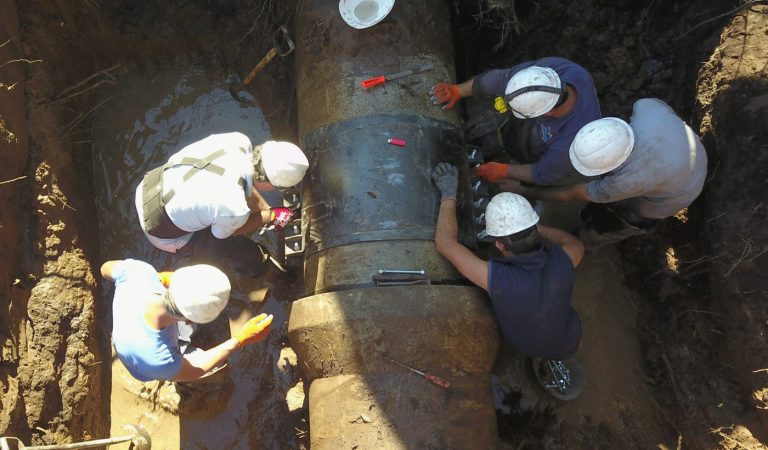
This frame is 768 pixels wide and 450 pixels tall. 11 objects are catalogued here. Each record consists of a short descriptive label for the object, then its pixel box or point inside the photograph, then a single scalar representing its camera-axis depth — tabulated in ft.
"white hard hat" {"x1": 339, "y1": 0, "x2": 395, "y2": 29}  11.47
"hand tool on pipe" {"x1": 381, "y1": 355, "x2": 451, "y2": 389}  10.06
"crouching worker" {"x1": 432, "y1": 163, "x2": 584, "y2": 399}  10.08
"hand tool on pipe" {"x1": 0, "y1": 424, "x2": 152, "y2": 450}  10.07
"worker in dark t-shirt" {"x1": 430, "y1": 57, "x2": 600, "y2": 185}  10.59
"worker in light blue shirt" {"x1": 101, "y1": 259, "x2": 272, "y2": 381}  9.66
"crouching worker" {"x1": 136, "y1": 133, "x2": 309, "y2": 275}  10.59
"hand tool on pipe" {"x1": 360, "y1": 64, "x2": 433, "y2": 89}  11.35
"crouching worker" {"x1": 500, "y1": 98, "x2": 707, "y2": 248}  10.14
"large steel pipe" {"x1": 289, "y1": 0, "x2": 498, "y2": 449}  10.07
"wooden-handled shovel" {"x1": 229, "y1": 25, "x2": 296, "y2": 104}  13.15
